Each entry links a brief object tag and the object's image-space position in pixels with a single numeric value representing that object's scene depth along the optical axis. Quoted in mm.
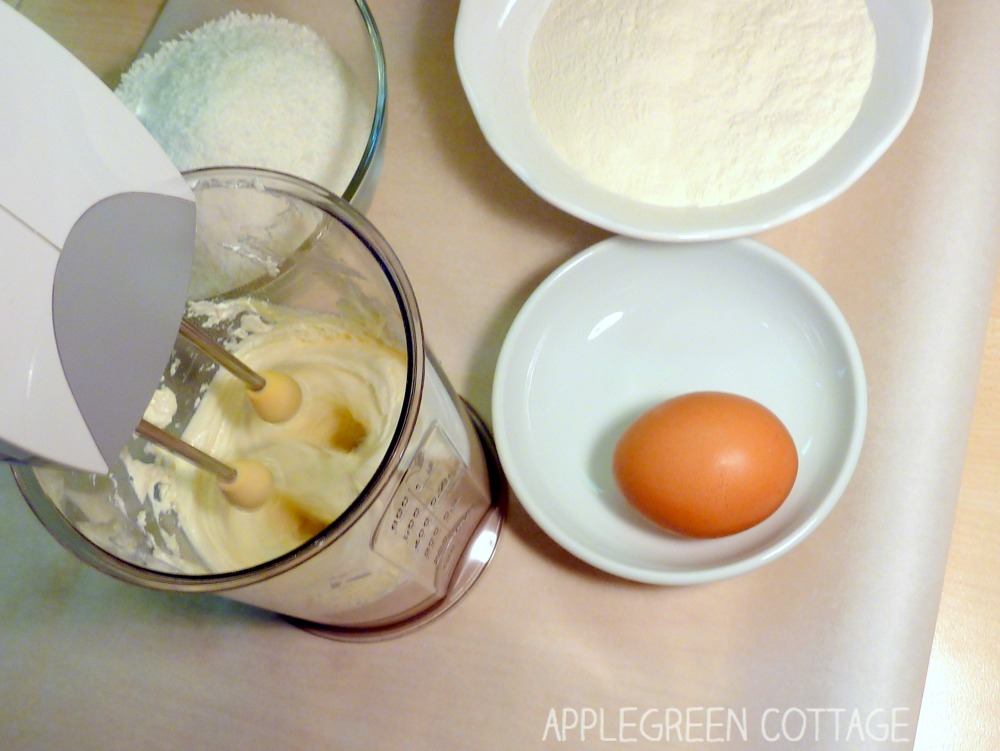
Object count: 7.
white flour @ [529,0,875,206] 572
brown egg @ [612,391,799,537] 491
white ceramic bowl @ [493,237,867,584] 542
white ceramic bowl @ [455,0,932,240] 538
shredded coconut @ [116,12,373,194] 603
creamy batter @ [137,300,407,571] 475
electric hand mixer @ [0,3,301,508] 287
